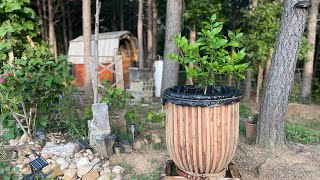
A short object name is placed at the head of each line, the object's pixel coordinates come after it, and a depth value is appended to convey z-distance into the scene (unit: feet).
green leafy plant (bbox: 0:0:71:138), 11.77
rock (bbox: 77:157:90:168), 10.36
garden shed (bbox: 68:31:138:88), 31.40
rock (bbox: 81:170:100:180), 9.56
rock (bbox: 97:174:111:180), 9.46
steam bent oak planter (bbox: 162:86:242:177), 7.55
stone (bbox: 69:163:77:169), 10.33
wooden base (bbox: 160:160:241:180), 8.53
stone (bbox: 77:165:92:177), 9.89
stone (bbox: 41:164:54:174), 10.09
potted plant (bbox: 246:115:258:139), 13.01
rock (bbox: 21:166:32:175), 10.21
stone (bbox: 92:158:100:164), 10.64
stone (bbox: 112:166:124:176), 9.77
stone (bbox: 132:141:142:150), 11.87
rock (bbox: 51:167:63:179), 9.80
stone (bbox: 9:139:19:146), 12.47
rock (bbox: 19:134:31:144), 12.61
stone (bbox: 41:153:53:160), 10.99
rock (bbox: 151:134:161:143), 12.41
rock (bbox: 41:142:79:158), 11.24
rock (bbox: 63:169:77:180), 9.77
